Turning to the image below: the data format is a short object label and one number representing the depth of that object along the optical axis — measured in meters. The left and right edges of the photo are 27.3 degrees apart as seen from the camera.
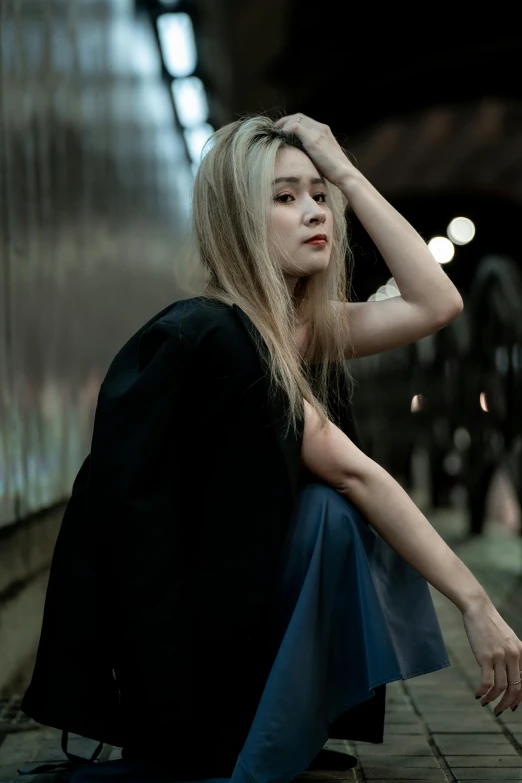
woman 2.31
